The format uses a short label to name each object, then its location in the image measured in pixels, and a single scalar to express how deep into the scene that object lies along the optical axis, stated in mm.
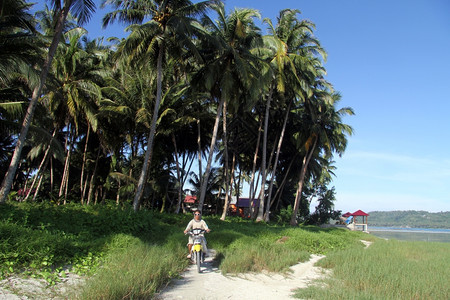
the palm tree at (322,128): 25328
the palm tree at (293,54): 21406
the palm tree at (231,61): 16995
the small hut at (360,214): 36725
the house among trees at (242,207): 41188
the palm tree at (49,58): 10141
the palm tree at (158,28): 14266
